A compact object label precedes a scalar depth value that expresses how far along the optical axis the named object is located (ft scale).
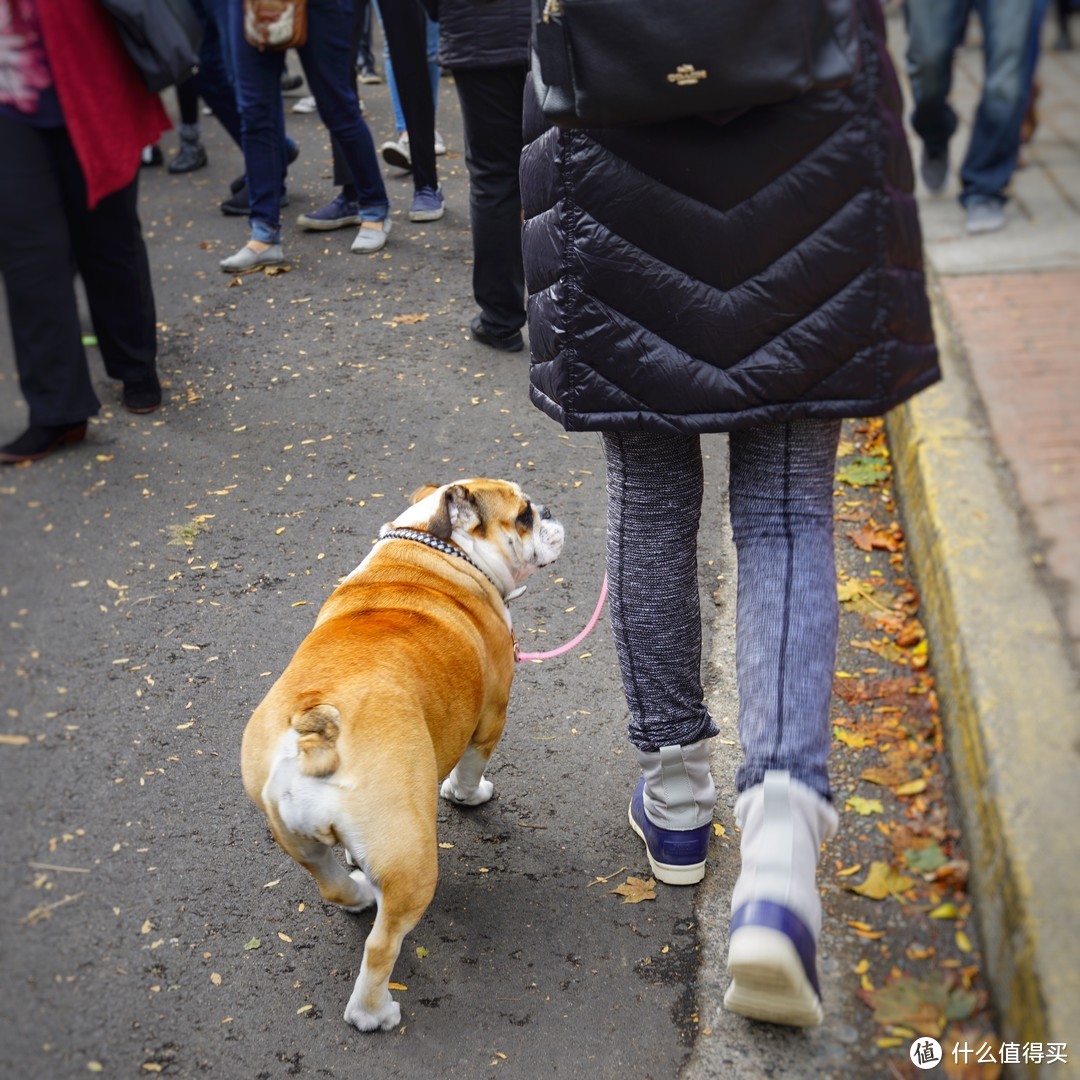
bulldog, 7.80
